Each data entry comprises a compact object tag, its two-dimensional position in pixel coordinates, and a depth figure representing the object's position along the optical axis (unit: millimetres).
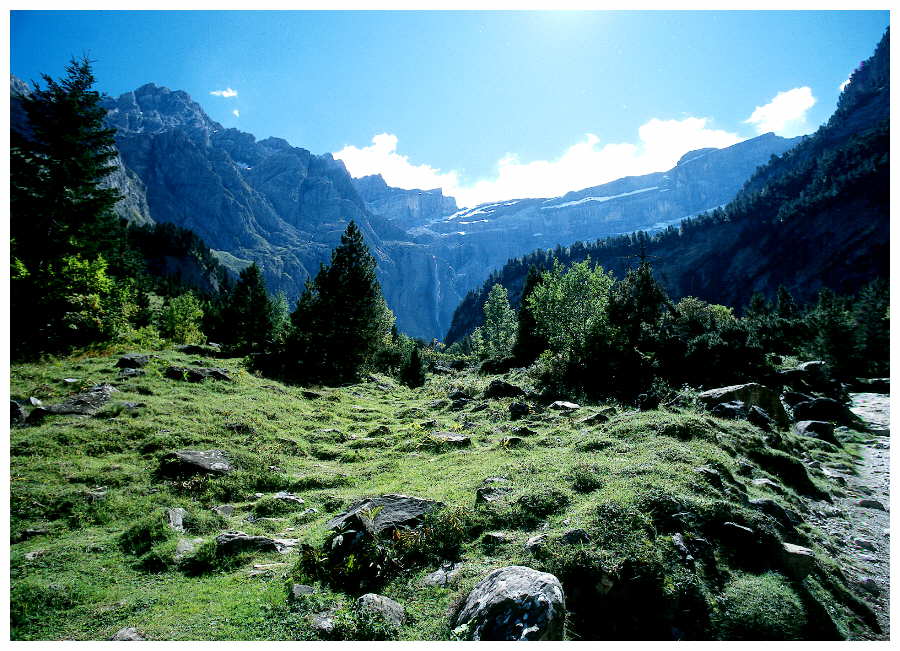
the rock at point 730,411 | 16469
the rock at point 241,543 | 7820
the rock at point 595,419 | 16453
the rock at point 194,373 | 19984
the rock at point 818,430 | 17839
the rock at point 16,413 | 12562
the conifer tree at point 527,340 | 46625
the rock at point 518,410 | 19531
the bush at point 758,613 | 5820
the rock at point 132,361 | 19683
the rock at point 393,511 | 7925
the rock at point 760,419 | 15955
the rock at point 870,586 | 7316
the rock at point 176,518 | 8702
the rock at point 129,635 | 5508
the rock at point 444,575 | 6573
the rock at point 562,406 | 20094
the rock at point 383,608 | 5637
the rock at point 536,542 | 6961
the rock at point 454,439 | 15281
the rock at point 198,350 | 28150
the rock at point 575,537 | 6789
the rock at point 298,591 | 6180
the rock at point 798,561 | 6820
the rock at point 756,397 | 18672
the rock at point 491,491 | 9002
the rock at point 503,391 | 25430
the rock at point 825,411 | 20969
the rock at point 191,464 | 11000
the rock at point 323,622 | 5629
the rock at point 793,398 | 23078
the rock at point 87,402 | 13675
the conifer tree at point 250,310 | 47562
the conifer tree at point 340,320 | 33938
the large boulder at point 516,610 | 5059
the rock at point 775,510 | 8776
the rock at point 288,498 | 10492
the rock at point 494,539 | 7480
